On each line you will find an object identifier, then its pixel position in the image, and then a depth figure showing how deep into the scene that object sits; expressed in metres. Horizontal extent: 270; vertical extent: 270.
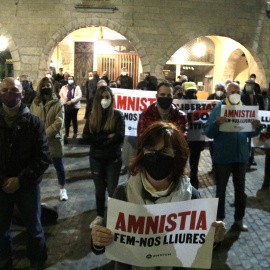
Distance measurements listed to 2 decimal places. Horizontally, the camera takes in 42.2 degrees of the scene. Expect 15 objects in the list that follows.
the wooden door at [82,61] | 17.73
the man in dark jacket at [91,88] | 12.16
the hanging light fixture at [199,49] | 17.39
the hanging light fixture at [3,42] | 13.04
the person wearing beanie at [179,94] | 7.89
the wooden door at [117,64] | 16.98
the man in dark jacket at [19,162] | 3.43
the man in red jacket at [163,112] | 4.66
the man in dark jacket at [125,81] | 13.44
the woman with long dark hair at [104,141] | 4.59
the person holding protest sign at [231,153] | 4.66
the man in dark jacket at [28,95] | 7.10
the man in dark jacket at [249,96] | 7.80
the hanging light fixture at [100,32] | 16.14
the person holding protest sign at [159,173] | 2.05
